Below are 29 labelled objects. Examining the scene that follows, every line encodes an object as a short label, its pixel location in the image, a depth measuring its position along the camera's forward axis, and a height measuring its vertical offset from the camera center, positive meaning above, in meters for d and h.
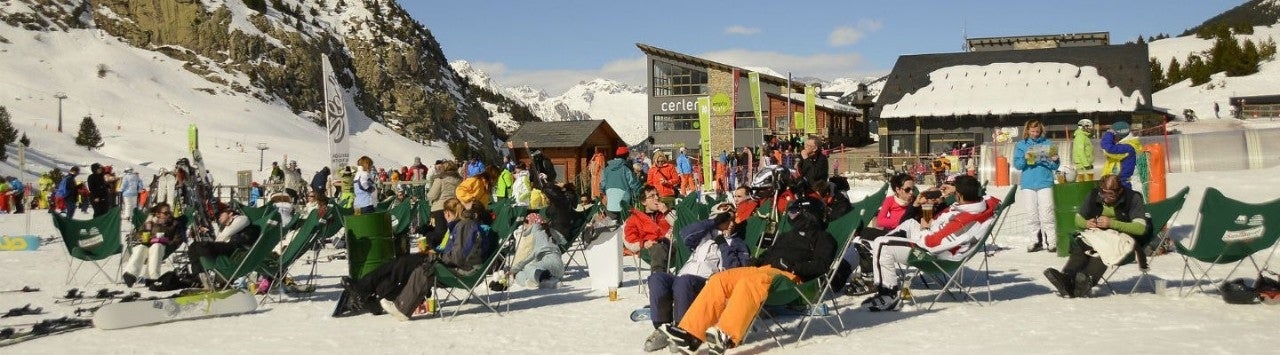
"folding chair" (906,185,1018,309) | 6.91 -0.51
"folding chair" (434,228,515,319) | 7.15 -0.56
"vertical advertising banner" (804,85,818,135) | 33.03 +2.32
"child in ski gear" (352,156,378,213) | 12.55 +0.11
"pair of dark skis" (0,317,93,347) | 6.62 -0.80
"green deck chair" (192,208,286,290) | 7.93 -0.44
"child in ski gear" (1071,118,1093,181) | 10.73 +0.27
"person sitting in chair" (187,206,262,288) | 8.52 -0.33
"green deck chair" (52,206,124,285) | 9.49 -0.30
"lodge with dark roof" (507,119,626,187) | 32.31 +1.47
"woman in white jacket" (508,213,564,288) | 9.23 -0.57
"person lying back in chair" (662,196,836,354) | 5.52 -0.57
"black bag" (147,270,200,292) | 8.97 -0.67
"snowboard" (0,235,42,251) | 12.36 -0.43
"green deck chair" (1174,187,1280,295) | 6.92 -0.36
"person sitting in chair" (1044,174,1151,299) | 7.28 -0.39
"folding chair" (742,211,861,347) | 5.84 -0.58
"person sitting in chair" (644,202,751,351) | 5.96 -0.47
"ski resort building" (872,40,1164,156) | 32.66 +2.65
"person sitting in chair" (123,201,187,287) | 9.25 -0.35
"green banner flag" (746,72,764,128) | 28.31 +2.51
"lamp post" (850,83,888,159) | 51.90 +3.95
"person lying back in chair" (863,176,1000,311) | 7.07 -0.39
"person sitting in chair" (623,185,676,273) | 8.41 -0.29
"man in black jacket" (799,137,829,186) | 8.89 +0.17
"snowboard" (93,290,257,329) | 6.95 -0.73
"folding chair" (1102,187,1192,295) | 7.40 -0.39
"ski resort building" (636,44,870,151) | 48.44 +3.85
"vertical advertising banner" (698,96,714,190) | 23.33 +0.89
